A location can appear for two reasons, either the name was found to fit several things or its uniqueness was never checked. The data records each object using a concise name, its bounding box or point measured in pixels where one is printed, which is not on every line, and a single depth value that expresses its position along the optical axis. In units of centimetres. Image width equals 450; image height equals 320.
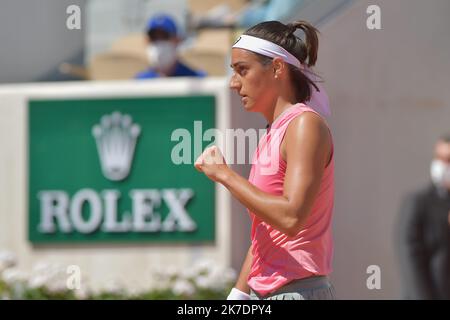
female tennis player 574
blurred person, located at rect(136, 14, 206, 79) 1431
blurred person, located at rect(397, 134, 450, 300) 1262
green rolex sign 1380
